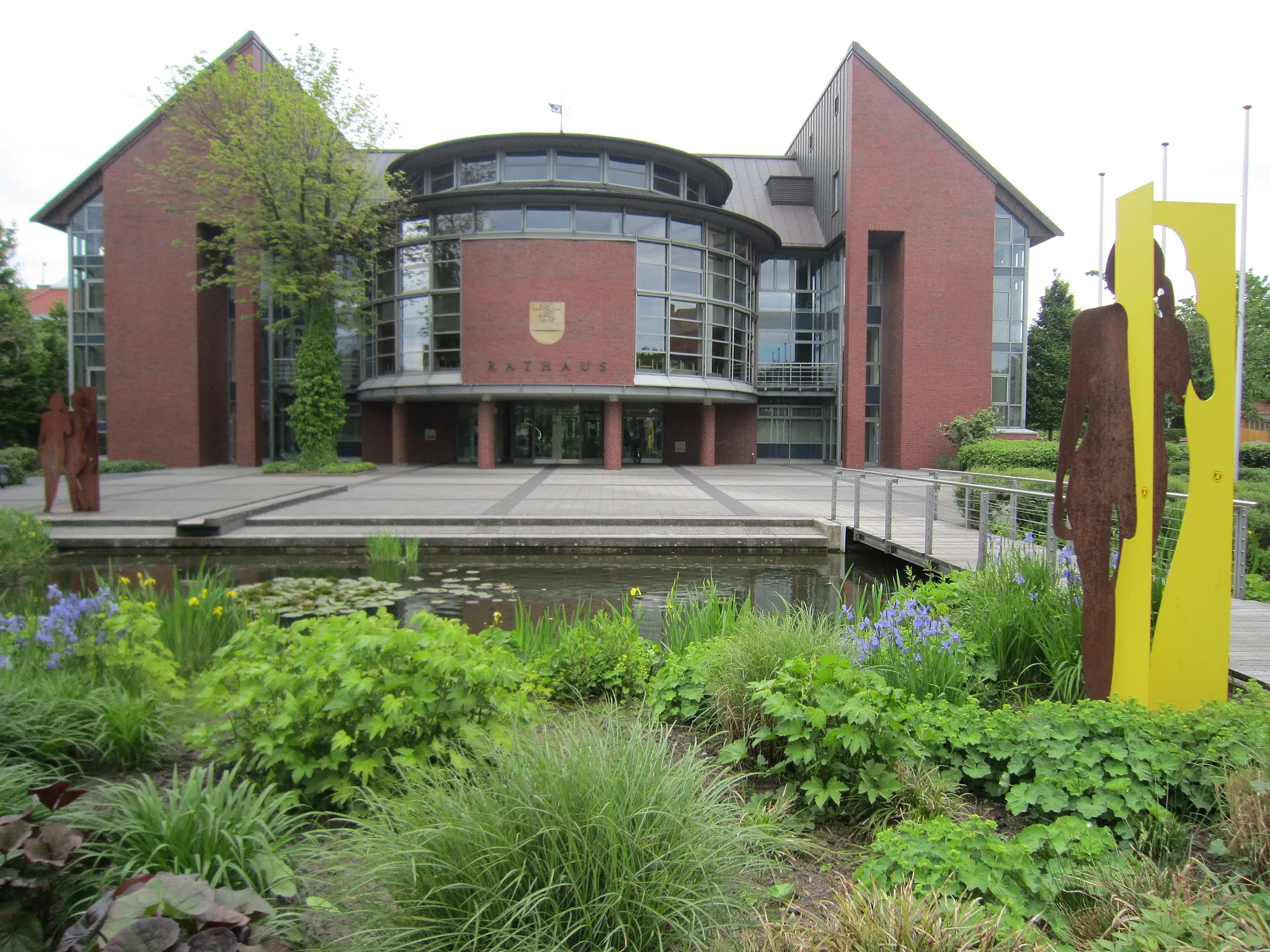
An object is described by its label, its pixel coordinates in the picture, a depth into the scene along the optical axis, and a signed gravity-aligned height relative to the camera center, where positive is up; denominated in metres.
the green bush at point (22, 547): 10.39 -1.45
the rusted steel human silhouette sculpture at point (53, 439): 14.23 +0.01
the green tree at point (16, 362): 26.47 +2.86
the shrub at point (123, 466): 27.39 -0.89
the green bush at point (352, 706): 2.90 -0.99
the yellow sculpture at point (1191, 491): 4.10 -0.25
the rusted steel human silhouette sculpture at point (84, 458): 14.24 -0.32
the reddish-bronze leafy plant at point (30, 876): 2.06 -1.17
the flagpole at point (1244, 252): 25.59 +6.42
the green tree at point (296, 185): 24.58 +8.16
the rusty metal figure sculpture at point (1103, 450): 4.13 -0.04
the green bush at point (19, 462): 23.19 -0.66
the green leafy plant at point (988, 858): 2.49 -1.35
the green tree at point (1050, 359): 41.78 +4.37
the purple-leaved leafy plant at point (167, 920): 1.76 -1.11
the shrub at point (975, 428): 29.27 +0.55
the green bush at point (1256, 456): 30.14 -0.49
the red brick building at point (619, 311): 27.95 +4.98
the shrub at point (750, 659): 3.89 -1.12
